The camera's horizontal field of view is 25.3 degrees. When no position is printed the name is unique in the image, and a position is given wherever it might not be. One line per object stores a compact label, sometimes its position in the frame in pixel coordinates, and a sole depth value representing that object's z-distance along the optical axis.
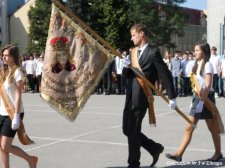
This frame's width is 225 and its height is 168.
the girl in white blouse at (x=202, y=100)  7.19
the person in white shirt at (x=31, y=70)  24.07
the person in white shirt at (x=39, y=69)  23.50
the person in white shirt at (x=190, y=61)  20.12
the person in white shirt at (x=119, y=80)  21.52
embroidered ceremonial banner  6.48
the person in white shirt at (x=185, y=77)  20.94
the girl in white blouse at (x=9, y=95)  6.12
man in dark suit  6.65
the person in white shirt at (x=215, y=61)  19.34
